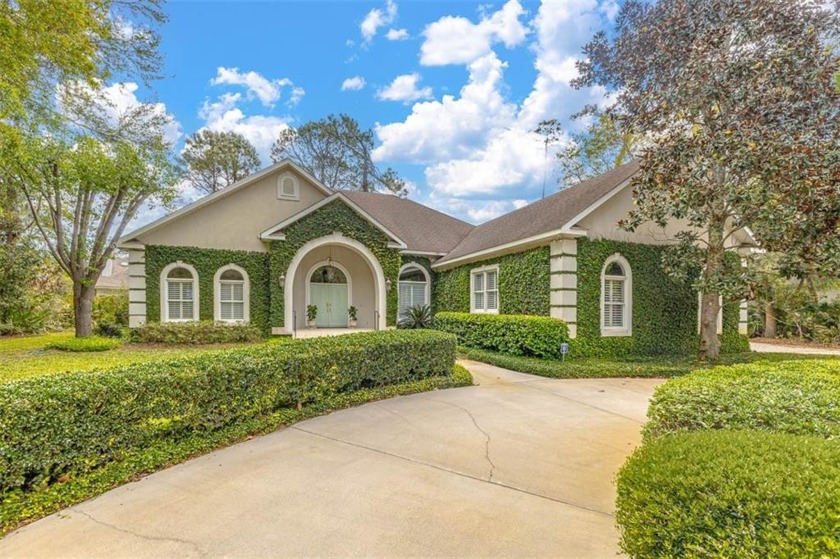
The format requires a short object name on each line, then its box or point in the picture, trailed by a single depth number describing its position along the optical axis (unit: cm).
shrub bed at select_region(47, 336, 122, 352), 1168
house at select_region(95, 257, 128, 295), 2731
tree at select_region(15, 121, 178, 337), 1262
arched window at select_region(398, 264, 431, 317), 1789
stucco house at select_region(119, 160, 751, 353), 1126
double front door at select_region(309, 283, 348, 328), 1689
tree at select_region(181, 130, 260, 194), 2878
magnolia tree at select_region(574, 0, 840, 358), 818
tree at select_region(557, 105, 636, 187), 2108
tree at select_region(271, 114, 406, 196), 3019
